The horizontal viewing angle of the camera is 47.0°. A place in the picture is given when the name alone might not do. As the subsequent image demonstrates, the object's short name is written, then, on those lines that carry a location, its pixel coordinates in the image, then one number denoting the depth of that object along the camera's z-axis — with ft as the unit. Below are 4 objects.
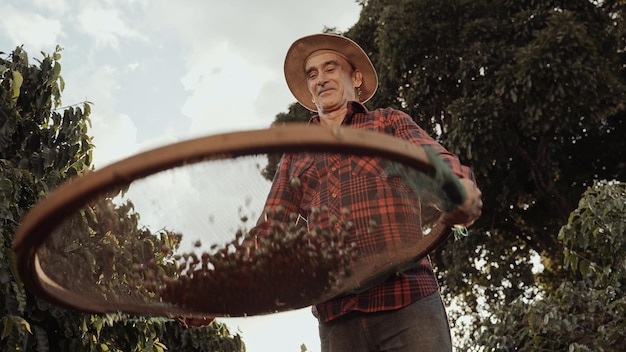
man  6.89
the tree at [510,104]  31.30
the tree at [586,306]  19.12
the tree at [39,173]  13.03
